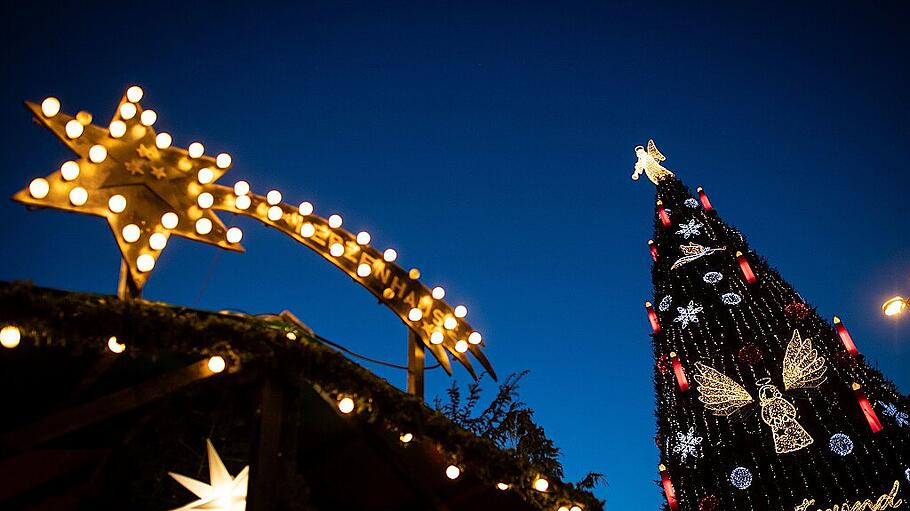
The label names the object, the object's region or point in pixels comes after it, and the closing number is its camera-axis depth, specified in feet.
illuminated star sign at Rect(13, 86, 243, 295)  18.34
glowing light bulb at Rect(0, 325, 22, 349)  12.87
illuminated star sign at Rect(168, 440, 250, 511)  17.81
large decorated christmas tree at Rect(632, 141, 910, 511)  66.69
